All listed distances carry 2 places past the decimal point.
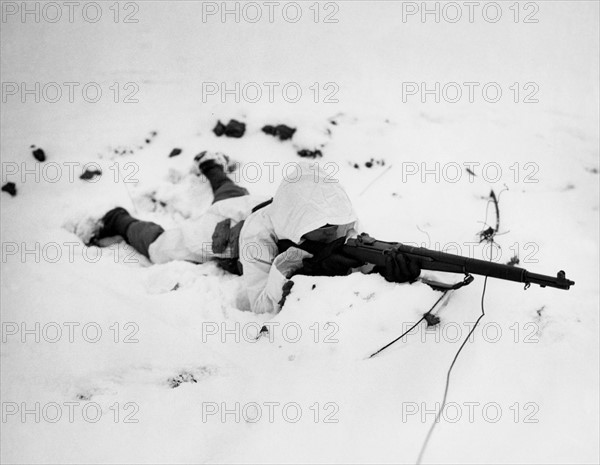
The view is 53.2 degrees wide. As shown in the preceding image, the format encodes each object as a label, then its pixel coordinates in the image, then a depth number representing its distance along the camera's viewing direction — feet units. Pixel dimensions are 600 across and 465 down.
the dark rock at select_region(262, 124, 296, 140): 13.96
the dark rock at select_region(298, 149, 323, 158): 13.57
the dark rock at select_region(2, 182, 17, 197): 13.03
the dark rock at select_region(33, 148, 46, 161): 14.06
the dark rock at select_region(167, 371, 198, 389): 7.93
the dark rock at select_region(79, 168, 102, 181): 13.53
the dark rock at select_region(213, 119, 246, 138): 14.16
